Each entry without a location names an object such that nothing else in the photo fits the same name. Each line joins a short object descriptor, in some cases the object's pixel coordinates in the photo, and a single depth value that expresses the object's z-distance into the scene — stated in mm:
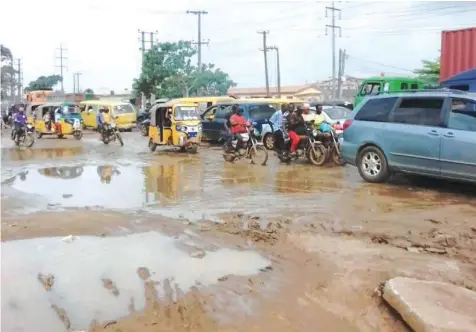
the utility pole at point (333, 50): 42281
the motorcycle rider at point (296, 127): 13250
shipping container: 15023
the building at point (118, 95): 61919
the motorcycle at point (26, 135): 21156
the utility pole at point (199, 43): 47084
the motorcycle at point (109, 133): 21625
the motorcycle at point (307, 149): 13148
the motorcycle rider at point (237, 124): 14320
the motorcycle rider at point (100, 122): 21934
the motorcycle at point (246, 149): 14031
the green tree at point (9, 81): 58759
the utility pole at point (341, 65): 42319
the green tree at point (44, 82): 66312
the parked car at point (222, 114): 18719
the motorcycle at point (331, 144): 13133
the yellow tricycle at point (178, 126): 17000
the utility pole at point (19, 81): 72906
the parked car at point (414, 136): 8617
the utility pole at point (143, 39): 55312
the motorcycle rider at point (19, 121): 21172
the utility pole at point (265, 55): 45281
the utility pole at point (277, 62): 45156
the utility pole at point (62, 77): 76838
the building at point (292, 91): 66312
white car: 17544
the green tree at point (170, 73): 42938
